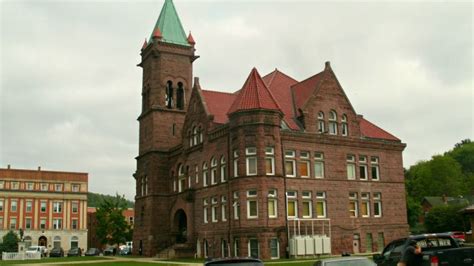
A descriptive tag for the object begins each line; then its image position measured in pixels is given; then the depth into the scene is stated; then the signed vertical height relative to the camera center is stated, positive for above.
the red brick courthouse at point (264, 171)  39.22 +4.58
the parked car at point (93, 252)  72.45 -2.70
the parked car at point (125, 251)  68.34 -2.56
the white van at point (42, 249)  72.32 -2.37
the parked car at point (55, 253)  72.25 -2.67
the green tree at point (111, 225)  84.31 +1.00
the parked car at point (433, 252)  15.31 -0.80
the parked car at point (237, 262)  13.25 -0.79
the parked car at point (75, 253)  74.19 -2.81
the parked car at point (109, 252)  71.08 -2.73
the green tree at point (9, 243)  84.31 -1.55
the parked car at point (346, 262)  13.88 -0.89
